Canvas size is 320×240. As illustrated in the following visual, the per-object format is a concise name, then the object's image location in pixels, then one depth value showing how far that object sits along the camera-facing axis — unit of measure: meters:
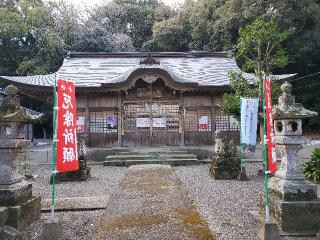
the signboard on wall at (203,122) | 17.56
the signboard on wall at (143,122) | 17.41
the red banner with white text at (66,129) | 5.10
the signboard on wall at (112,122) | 17.42
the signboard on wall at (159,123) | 17.48
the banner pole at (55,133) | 5.04
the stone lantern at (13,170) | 5.14
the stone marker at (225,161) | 10.60
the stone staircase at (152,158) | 14.63
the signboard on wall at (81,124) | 17.25
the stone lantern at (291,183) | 5.14
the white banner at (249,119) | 9.75
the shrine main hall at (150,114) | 17.33
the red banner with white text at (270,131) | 5.16
